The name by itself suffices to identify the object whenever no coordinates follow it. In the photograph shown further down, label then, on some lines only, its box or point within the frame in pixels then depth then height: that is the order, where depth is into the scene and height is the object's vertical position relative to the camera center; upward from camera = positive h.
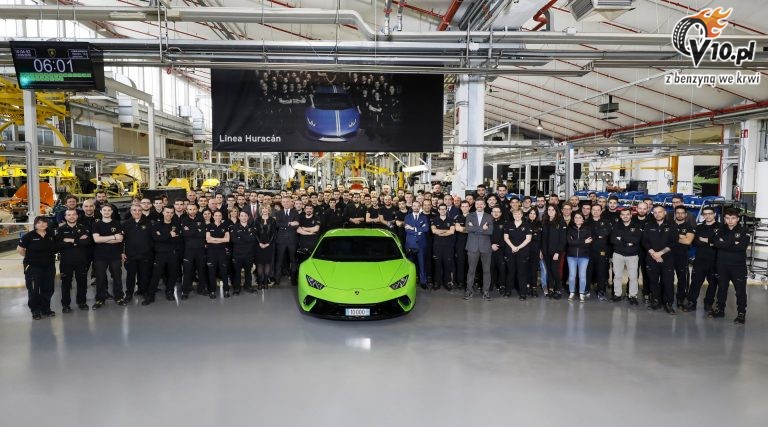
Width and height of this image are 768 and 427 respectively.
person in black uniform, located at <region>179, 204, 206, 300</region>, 6.45 -0.86
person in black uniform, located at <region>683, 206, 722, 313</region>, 5.75 -0.92
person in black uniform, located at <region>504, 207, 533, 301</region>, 6.57 -0.85
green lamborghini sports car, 5.25 -1.12
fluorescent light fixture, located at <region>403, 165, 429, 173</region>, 15.60 +0.66
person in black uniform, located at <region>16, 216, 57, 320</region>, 5.39 -0.96
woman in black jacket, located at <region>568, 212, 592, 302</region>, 6.48 -0.91
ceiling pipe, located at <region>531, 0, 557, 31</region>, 7.06 +2.92
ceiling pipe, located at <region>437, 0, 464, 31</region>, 7.66 +3.10
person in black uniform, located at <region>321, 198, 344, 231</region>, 8.47 -0.59
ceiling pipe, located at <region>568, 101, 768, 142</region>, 14.15 +2.65
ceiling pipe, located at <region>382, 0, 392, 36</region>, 6.78 +2.49
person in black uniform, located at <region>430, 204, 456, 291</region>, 6.97 -0.92
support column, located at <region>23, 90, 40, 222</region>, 8.17 +0.55
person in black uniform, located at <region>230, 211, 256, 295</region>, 6.68 -0.91
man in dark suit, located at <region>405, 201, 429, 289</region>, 7.19 -0.75
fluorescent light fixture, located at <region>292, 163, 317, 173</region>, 16.50 +0.70
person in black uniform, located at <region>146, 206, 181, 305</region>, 6.27 -0.86
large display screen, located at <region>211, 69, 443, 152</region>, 8.09 +1.36
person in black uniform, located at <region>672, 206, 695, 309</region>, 5.98 -0.81
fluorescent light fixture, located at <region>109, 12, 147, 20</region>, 6.18 +2.33
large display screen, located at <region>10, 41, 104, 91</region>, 6.39 +1.70
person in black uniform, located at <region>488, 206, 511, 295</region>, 6.67 -0.92
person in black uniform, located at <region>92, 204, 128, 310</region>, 5.93 -0.87
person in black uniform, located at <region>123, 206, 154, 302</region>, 6.14 -0.89
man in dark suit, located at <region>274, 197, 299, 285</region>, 7.17 -0.70
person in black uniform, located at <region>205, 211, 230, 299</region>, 6.54 -0.91
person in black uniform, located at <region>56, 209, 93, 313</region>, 5.73 -0.86
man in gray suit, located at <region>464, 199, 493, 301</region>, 6.53 -0.81
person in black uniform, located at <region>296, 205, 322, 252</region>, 7.22 -0.69
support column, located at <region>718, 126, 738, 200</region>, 17.89 +0.93
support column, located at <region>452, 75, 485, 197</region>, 9.22 +1.17
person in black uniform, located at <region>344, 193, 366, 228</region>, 8.55 -0.52
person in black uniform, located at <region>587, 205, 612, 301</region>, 6.50 -0.86
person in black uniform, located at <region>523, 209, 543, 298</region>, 6.71 -0.94
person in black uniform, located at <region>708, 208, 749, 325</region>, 5.48 -0.83
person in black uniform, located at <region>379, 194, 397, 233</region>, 8.34 -0.54
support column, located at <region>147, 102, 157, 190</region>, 11.76 +1.01
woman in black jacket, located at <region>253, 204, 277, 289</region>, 6.85 -0.88
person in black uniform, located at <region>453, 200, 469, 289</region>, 6.84 -0.89
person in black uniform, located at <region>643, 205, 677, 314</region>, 6.04 -0.88
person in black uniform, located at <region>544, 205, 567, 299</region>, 6.61 -0.88
